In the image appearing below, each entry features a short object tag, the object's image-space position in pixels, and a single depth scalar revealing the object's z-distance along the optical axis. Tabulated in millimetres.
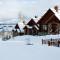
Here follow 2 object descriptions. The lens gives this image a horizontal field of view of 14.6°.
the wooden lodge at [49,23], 44344
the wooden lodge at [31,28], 51759
